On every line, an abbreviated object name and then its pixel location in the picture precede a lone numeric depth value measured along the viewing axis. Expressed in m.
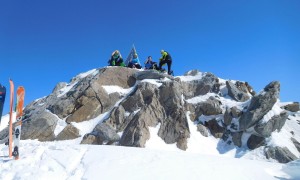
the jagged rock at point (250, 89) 24.10
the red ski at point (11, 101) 7.93
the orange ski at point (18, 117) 7.30
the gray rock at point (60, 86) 24.43
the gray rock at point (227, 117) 19.53
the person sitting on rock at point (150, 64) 22.38
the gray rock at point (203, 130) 18.88
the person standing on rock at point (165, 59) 21.10
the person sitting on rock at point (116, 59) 22.49
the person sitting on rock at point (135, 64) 23.59
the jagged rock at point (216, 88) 22.30
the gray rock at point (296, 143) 18.09
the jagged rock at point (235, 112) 19.67
